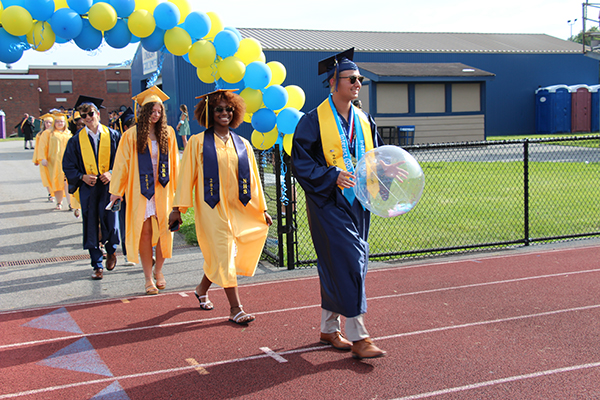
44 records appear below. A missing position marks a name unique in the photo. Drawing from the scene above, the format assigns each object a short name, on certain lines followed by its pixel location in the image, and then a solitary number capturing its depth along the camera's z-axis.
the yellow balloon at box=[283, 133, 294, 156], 6.11
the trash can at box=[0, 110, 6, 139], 55.35
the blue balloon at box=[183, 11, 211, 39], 5.95
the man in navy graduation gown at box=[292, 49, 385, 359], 4.05
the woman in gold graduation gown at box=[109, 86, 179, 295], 5.89
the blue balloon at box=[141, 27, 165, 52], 6.08
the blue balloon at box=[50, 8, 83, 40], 5.61
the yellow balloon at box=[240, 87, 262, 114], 6.07
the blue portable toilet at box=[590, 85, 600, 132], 33.25
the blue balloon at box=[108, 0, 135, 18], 5.78
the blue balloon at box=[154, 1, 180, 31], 5.84
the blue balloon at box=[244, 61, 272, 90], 6.01
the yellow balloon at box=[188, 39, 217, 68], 5.96
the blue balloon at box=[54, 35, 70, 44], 5.91
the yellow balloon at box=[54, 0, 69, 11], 5.73
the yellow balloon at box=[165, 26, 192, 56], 5.96
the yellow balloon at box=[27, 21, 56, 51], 5.70
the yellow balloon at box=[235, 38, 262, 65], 6.14
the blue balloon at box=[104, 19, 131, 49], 6.01
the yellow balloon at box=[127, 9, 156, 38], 5.84
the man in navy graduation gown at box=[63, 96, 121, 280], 6.59
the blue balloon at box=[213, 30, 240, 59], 5.94
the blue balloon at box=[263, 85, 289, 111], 6.04
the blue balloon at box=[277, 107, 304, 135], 6.04
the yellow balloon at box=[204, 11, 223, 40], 6.16
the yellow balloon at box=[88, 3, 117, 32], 5.66
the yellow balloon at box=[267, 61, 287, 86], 6.25
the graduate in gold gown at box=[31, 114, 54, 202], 12.04
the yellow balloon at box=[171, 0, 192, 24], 6.06
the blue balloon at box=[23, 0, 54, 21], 5.50
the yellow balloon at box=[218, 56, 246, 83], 5.97
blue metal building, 29.36
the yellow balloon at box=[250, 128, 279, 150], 6.36
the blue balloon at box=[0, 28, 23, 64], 5.57
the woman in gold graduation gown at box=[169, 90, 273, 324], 4.98
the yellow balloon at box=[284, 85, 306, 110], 6.28
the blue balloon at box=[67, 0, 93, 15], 5.64
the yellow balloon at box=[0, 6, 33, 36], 5.41
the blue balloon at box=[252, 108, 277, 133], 6.14
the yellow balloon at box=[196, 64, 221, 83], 6.16
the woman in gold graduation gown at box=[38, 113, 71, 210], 11.51
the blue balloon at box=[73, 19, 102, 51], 5.89
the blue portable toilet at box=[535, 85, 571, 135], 33.41
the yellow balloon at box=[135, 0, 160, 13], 5.94
